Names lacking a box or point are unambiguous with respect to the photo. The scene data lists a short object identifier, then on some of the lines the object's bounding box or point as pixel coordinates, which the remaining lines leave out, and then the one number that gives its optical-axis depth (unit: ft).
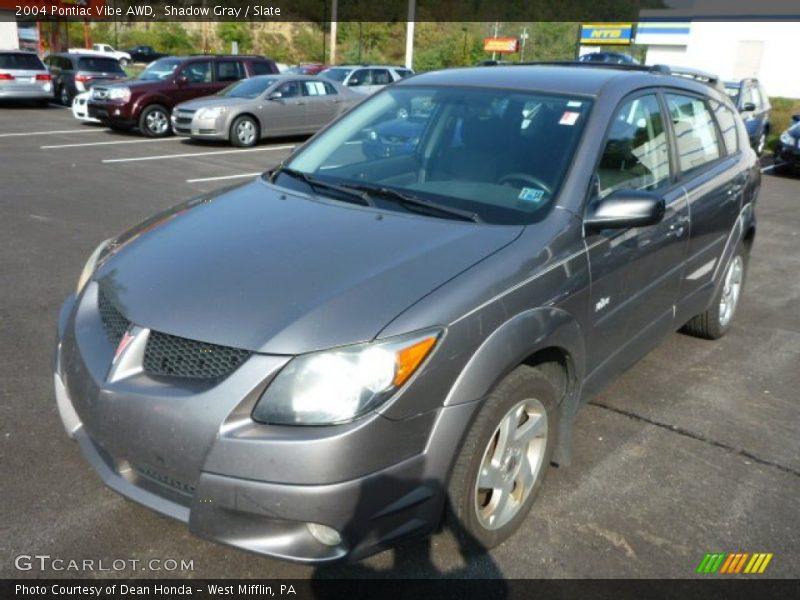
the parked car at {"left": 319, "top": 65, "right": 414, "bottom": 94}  62.08
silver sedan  47.01
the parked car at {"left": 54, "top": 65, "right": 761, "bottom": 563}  7.43
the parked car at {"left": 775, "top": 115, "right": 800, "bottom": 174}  43.83
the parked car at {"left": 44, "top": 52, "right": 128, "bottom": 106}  67.31
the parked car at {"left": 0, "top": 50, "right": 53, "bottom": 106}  65.16
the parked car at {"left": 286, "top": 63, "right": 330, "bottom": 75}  73.76
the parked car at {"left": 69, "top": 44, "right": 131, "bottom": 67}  137.06
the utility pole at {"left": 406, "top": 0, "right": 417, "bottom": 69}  92.27
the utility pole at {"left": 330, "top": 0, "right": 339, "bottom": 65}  118.32
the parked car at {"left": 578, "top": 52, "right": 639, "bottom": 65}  90.38
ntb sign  124.16
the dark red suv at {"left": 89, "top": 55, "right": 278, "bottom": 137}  50.88
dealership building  117.80
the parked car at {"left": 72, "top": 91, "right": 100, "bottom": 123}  54.13
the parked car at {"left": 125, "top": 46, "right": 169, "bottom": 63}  148.69
